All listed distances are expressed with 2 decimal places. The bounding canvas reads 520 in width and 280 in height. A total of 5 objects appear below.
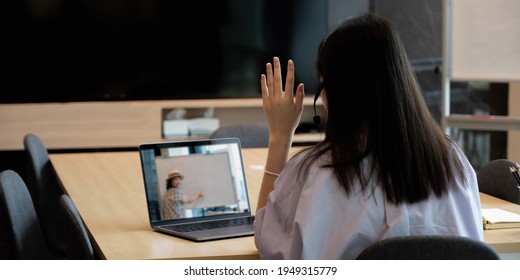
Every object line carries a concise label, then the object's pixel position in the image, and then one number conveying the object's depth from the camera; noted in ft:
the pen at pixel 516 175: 7.63
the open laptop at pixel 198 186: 7.38
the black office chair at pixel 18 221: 7.79
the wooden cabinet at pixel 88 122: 17.02
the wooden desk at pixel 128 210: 6.52
